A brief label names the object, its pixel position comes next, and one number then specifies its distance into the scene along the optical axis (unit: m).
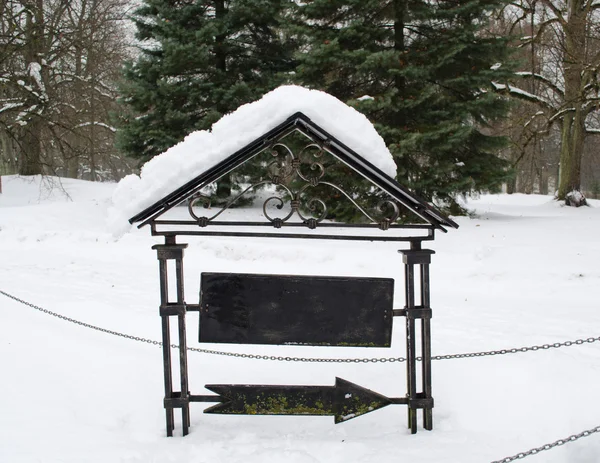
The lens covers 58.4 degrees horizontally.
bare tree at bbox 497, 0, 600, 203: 15.08
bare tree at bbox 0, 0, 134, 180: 15.82
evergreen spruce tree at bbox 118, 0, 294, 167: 14.92
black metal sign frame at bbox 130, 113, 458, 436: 3.70
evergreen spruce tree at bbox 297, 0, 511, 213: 12.72
